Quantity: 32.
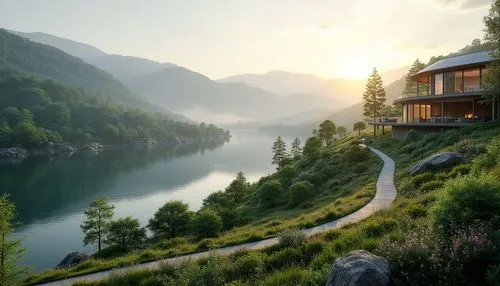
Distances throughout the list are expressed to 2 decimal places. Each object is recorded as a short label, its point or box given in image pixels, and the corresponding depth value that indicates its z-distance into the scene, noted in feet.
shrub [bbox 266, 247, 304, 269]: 50.75
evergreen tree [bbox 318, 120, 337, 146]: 299.99
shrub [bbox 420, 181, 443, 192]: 73.56
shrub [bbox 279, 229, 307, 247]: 55.93
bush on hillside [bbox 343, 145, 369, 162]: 147.54
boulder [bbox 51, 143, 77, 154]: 538.75
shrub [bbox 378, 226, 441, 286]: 30.32
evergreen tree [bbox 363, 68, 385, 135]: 268.72
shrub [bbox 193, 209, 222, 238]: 99.19
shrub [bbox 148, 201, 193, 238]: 124.98
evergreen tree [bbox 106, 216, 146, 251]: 118.21
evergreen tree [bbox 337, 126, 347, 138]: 363.29
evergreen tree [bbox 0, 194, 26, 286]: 72.38
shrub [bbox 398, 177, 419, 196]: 77.19
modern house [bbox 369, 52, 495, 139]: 153.58
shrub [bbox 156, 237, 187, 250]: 84.53
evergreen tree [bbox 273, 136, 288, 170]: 275.43
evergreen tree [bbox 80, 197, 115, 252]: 122.72
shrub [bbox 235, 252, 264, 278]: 48.42
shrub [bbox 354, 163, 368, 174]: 131.05
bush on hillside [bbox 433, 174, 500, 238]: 34.89
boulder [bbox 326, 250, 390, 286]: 31.14
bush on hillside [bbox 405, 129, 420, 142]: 160.72
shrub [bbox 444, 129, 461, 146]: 118.17
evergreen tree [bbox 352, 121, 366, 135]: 283.18
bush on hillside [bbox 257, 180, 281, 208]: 137.80
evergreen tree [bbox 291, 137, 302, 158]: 317.42
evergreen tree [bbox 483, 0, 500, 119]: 118.21
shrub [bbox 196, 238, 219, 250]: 69.63
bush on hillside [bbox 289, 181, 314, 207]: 122.83
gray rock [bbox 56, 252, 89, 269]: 112.47
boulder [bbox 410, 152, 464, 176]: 84.77
